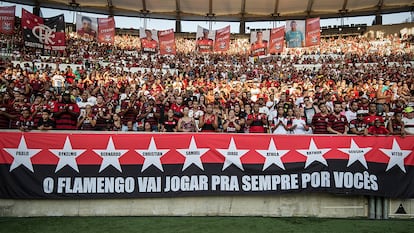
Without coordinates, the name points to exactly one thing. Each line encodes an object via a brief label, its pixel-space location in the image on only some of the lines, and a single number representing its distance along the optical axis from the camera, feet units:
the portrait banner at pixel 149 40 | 102.83
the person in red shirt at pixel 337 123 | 25.77
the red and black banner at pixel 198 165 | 20.62
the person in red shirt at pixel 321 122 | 26.02
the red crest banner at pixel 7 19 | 76.23
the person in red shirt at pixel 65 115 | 25.41
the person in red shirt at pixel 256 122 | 27.45
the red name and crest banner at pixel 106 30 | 101.19
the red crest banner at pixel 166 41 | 100.12
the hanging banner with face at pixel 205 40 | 111.04
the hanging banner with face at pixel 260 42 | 104.37
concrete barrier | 20.62
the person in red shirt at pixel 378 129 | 23.44
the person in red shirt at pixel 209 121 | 25.95
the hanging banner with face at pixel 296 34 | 108.06
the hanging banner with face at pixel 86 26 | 97.86
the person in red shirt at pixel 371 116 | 27.18
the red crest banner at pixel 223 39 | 106.93
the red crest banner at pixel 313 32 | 102.68
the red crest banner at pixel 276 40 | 99.66
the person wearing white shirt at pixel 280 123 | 27.68
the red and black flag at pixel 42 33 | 69.77
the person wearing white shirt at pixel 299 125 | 27.20
